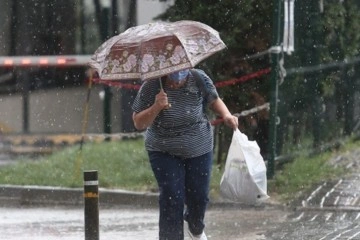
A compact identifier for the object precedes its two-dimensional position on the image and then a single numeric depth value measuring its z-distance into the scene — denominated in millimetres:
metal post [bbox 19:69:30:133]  38812
